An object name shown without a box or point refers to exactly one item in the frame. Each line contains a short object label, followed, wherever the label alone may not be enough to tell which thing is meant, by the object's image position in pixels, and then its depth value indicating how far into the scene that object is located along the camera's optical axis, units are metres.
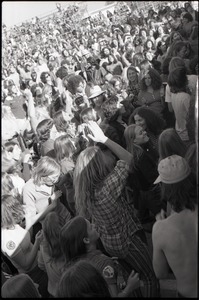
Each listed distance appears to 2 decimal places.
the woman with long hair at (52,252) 2.29
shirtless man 1.80
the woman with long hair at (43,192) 3.06
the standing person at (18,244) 2.40
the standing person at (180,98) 3.84
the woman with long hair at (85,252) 2.18
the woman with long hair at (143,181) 3.11
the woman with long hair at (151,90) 4.95
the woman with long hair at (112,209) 2.54
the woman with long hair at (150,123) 3.67
